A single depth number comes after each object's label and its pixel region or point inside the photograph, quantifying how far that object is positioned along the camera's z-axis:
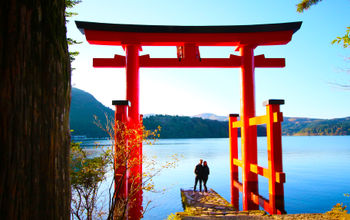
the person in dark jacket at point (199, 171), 8.68
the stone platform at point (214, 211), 4.61
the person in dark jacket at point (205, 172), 8.69
